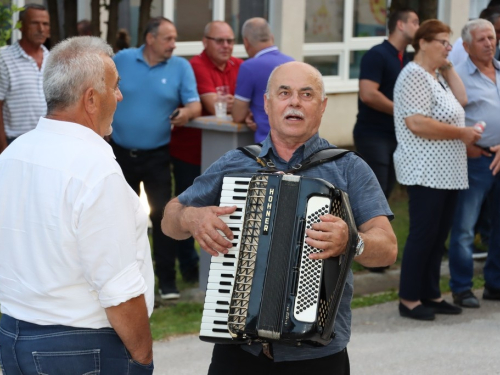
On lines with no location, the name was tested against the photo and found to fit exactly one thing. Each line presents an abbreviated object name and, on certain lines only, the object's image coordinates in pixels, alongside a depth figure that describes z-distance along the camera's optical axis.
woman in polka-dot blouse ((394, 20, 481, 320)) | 6.29
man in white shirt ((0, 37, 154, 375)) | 2.92
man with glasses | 7.41
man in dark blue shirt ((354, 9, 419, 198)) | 7.73
